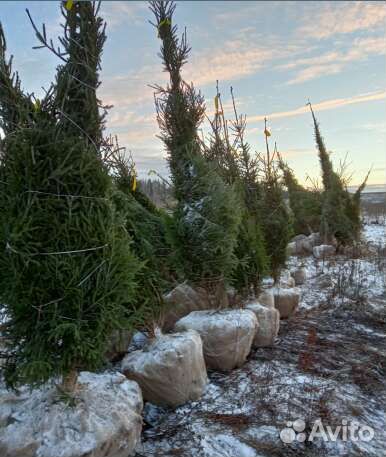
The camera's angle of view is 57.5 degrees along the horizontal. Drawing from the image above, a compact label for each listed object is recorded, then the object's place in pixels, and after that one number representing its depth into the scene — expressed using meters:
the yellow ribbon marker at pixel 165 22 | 4.95
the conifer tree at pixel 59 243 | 2.44
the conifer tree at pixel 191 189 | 4.41
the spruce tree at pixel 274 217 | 6.78
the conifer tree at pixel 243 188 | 5.38
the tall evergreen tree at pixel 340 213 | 12.41
